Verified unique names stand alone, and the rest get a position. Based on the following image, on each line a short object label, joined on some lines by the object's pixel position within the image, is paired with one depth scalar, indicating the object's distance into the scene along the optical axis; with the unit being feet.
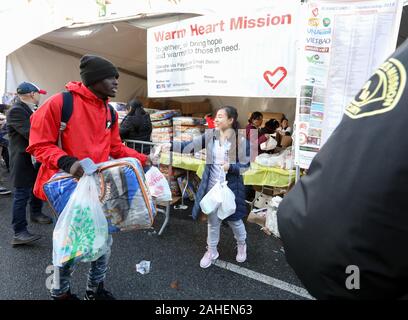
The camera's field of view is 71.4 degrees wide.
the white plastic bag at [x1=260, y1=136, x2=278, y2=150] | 13.96
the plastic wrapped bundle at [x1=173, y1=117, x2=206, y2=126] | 16.98
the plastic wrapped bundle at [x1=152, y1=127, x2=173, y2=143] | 16.31
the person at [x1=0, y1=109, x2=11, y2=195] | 15.32
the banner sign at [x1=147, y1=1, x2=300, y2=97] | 10.25
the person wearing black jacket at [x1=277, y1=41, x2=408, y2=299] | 1.72
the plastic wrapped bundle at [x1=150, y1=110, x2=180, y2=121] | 17.42
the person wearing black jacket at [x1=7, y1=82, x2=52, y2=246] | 9.84
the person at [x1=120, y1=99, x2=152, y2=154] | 13.55
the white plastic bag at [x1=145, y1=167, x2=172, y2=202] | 9.31
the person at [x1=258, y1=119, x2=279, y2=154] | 14.47
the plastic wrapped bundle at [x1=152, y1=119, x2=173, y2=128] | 17.34
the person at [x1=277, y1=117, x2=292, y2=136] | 15.96
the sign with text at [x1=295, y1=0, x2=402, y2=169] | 7.88
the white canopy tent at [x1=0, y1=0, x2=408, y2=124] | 12.67
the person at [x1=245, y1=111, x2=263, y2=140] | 15.76
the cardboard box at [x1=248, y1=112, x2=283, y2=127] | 18.66
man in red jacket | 5.50
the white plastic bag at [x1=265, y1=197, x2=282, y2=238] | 11.37
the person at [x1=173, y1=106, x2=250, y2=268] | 8.76
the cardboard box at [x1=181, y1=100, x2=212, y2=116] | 22.27
